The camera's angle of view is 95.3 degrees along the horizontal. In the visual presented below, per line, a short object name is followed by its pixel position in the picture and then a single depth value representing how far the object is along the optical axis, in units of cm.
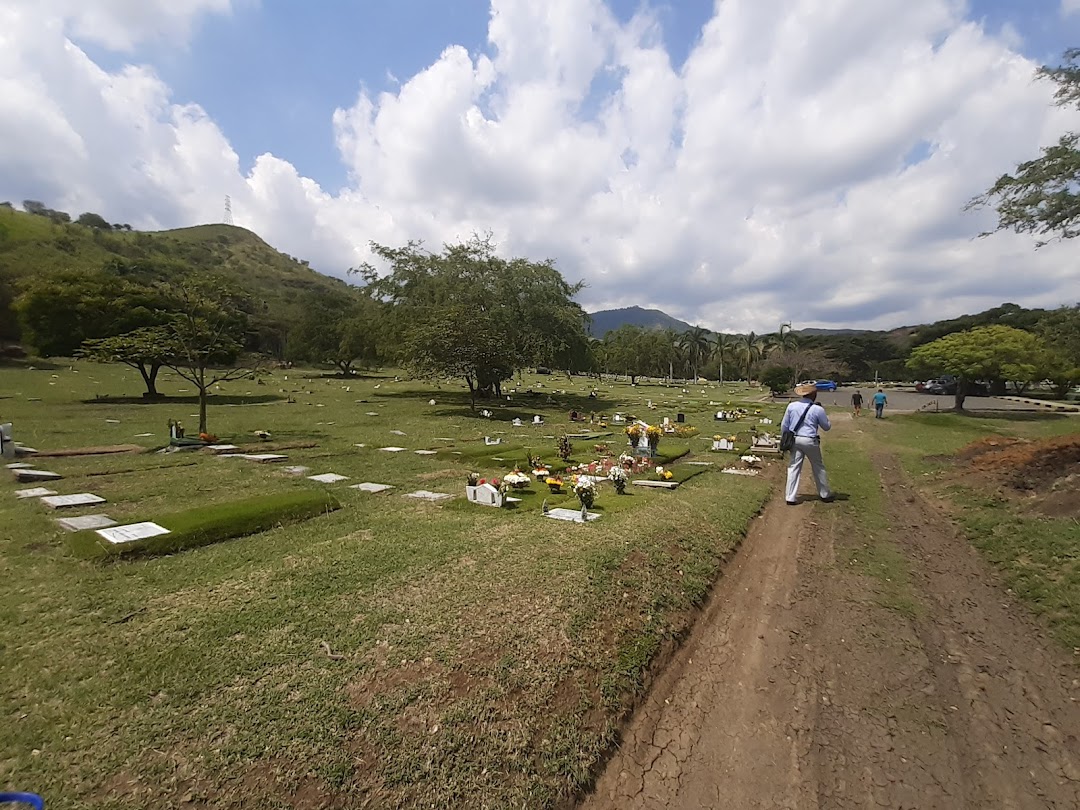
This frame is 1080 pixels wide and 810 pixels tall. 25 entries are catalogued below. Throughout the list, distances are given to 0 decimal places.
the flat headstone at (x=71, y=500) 805
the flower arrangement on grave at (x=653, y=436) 1353
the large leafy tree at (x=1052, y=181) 1092
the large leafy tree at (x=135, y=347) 1527
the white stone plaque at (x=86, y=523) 696
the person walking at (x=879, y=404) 2674
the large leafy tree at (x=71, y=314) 2619
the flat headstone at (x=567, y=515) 839
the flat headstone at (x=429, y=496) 949
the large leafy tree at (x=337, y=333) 3812
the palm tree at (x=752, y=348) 7669
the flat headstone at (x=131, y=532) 646
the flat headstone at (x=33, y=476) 966
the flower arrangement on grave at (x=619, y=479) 1015
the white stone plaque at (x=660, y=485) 1097
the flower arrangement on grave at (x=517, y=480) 998
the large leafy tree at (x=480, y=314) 2527
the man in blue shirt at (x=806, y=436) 1028
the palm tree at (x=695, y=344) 8156
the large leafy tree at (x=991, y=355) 2625
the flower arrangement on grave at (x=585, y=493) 846
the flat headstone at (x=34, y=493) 847
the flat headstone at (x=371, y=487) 1006
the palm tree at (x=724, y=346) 8332
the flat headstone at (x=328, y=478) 1068
